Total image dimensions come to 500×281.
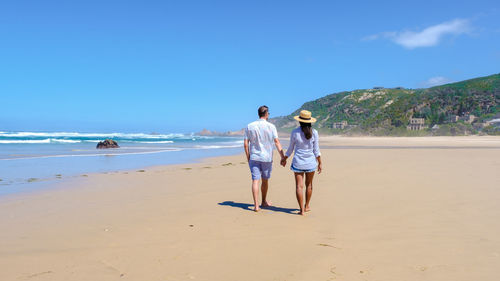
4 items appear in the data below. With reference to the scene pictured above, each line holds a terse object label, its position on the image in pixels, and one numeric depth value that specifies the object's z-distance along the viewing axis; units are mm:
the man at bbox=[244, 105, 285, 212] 5637
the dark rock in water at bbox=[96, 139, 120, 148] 24373
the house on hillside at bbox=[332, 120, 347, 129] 92562
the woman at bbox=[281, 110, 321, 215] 5281
